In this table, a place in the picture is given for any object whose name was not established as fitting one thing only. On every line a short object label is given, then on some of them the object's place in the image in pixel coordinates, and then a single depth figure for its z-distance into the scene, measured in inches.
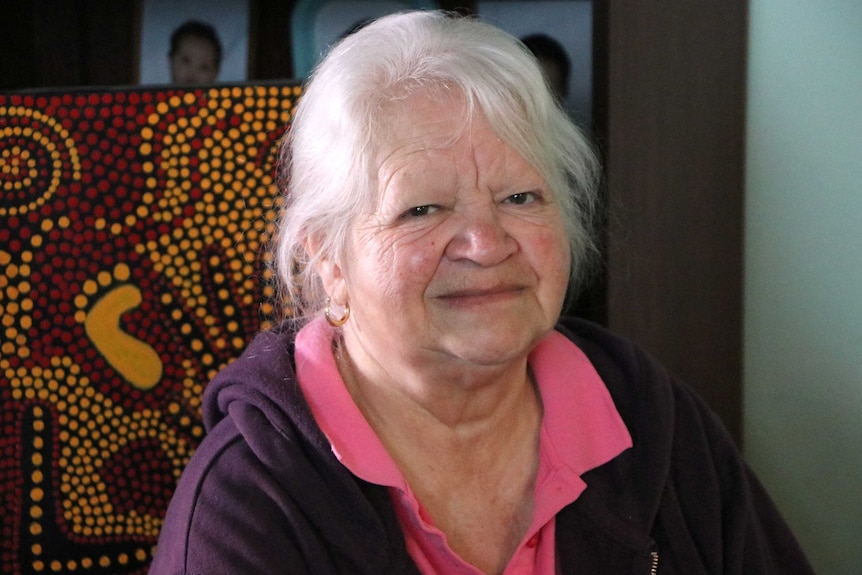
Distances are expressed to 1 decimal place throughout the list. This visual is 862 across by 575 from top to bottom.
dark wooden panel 63.4
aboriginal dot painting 59.2
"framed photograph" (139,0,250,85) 76.0
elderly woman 44.6
